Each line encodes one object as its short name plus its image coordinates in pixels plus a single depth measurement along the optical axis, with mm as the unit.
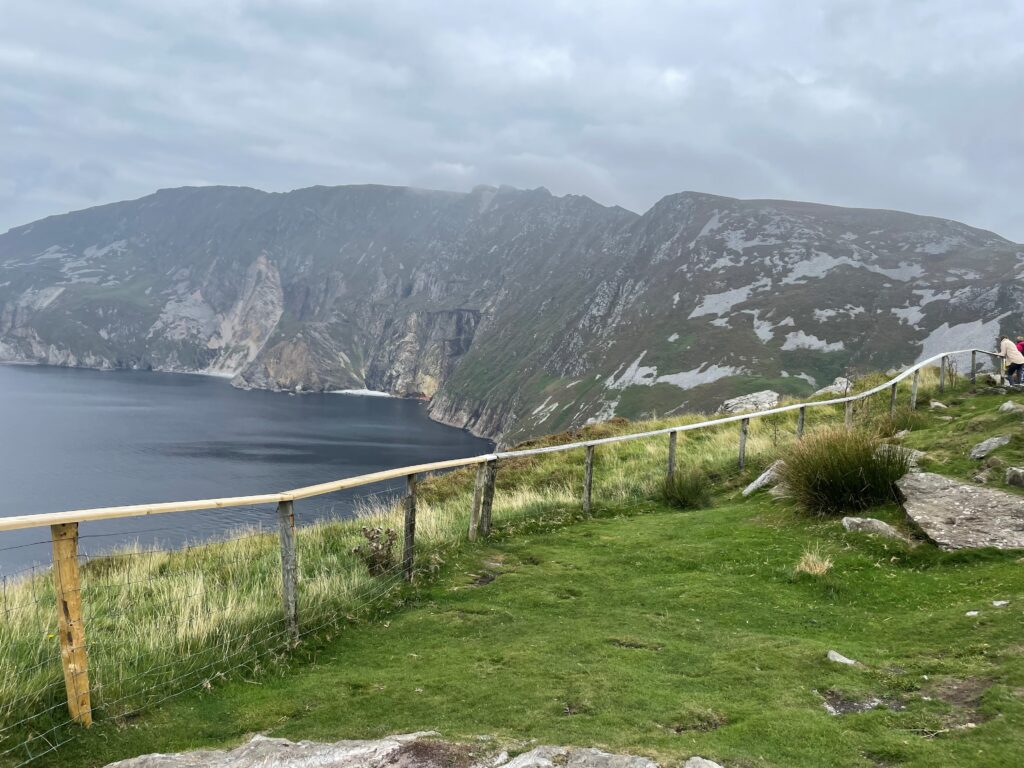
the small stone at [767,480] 12630
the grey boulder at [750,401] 31491
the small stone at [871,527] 9084
